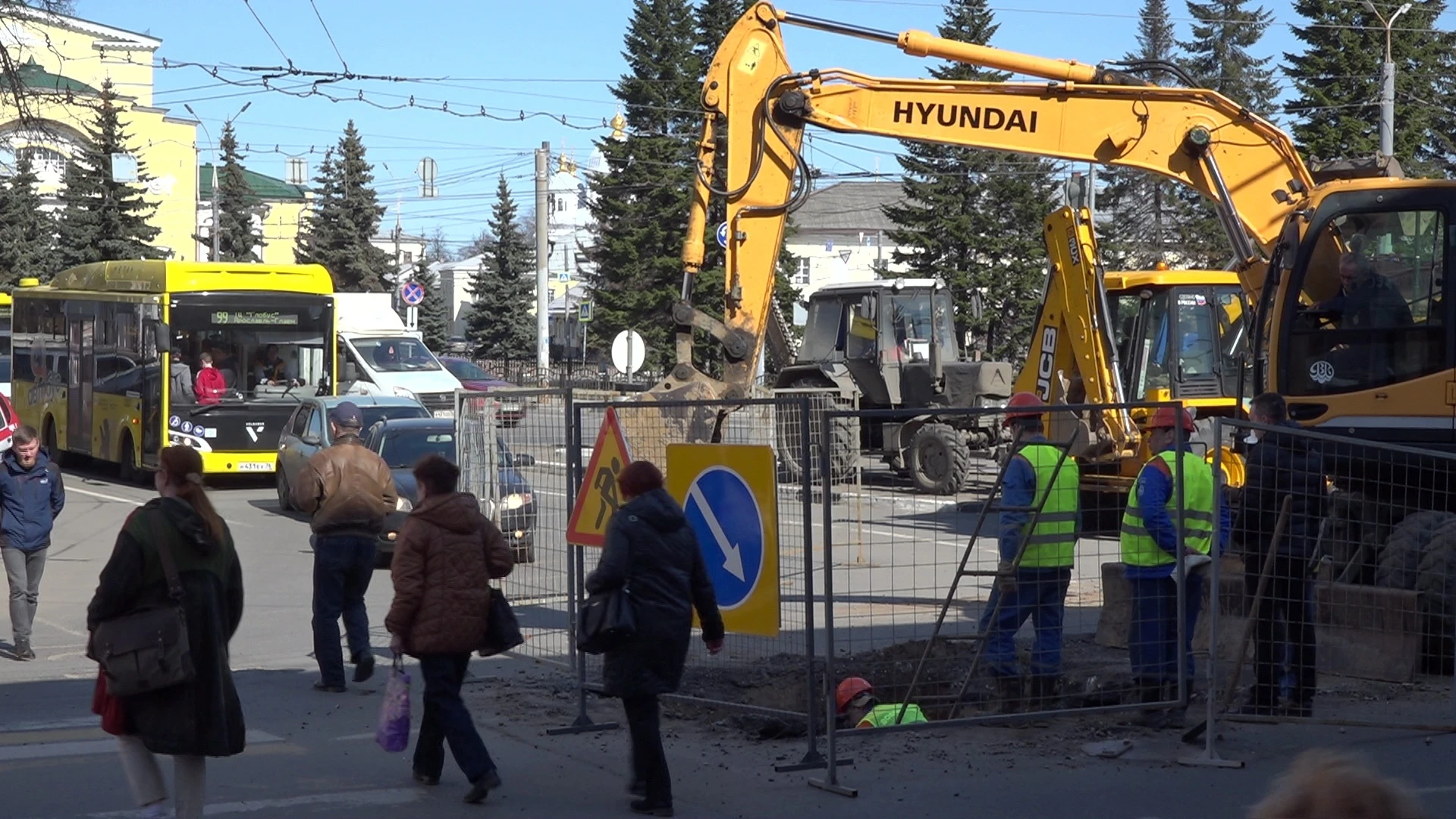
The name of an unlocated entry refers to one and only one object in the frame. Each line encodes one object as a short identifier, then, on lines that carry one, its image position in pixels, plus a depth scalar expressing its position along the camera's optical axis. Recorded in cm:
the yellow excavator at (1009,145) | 1193
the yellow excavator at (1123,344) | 1686
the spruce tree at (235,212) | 7012
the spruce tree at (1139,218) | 5225
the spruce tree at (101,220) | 5284
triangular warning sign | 859
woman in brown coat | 713
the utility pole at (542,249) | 4672
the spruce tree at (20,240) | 5347
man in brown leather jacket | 991
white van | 3403
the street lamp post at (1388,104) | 2411
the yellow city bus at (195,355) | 2388
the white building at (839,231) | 10412
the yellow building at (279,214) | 9081
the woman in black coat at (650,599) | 692
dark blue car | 1023
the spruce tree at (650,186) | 5666
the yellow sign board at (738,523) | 766
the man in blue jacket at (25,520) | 1130
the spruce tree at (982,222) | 5119
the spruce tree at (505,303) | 7269
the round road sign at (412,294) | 4547
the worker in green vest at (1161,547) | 848
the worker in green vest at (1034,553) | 868
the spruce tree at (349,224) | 6838
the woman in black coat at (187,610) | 585
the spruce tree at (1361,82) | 3869
